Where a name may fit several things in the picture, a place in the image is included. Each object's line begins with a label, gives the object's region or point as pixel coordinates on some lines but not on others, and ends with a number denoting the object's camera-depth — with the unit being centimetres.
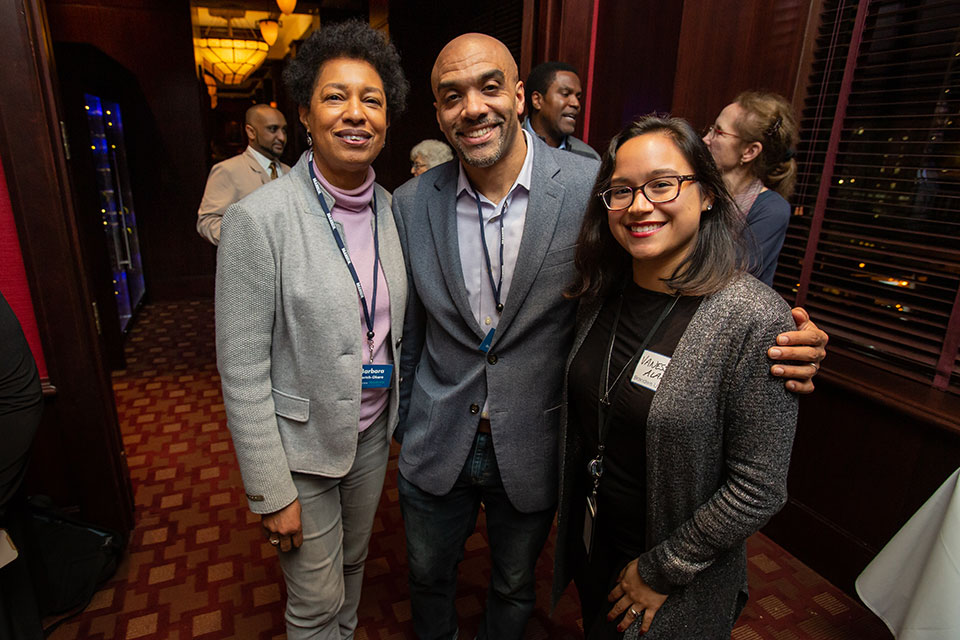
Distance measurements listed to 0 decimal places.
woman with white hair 372
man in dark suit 297
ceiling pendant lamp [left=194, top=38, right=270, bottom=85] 718
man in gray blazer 144
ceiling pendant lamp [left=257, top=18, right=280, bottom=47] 706
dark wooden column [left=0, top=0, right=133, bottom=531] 190
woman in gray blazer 130
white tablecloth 147
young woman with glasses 106
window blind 207
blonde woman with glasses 224
